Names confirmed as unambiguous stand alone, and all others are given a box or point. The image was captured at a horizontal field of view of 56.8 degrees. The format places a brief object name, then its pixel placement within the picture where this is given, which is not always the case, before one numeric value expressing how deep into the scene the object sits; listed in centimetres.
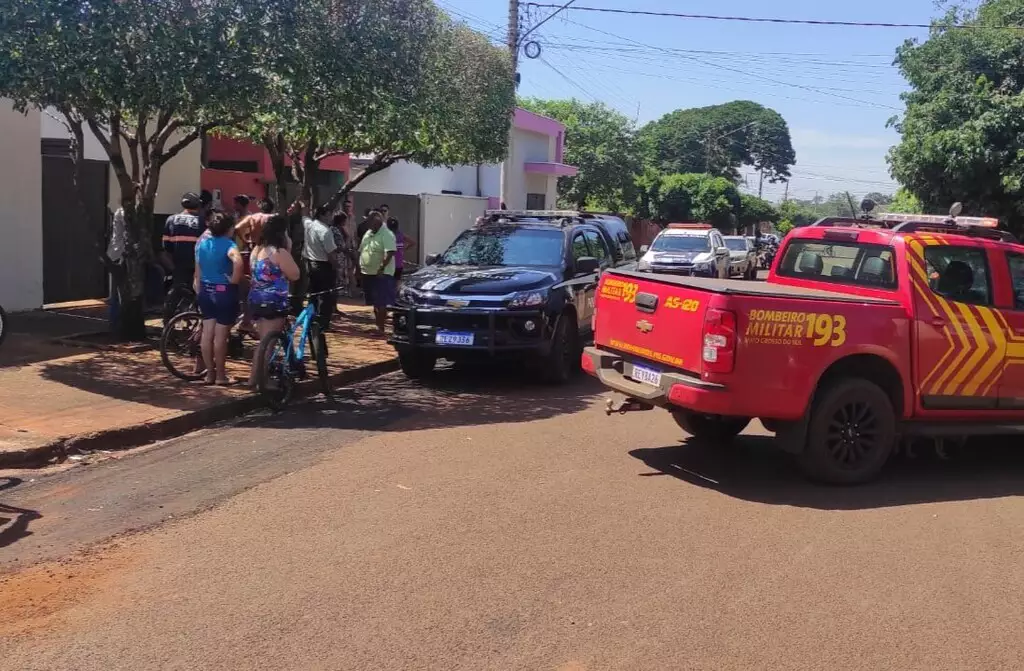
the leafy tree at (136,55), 854
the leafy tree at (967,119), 2050
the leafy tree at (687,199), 5253
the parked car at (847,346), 634
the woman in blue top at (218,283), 898
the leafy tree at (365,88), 936
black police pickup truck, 1004
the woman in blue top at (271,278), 880
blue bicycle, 870
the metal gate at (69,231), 1372
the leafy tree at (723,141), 8025
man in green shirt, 1269
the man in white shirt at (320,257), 1246
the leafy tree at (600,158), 4462
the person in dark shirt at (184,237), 1176
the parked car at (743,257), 2930
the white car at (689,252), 2233
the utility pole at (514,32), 2203
